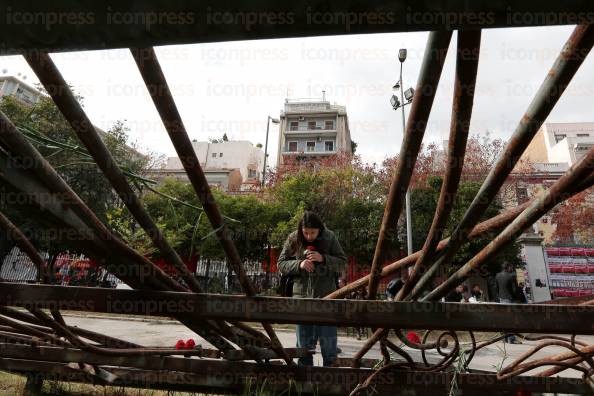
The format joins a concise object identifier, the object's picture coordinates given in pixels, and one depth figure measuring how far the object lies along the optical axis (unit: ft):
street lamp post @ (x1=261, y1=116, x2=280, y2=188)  122.92
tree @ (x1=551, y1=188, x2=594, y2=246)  70.08
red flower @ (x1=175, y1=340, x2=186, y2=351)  7.89
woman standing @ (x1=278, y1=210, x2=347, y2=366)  9.55
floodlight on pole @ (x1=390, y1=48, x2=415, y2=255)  48.16
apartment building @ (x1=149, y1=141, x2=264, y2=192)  146.30
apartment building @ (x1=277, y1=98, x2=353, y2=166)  144.46
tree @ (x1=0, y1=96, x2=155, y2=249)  52.39
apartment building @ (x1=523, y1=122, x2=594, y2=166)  117.50
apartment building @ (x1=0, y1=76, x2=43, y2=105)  153.01
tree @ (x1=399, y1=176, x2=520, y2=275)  59.57
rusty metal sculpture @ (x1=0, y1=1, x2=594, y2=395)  3.32
